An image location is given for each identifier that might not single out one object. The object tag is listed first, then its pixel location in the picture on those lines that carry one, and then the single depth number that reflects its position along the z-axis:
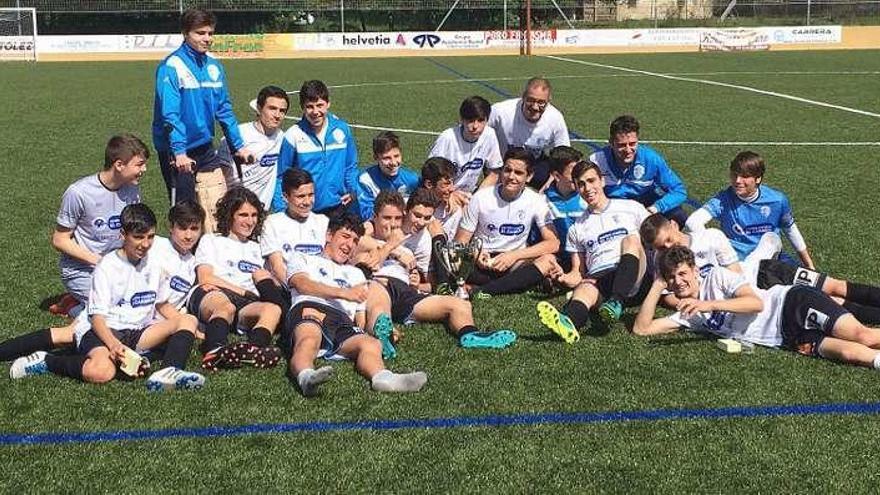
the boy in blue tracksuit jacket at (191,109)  6.87
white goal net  37.59
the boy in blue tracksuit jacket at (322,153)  7.00
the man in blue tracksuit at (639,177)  7.11
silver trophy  6.42
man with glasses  8.17
